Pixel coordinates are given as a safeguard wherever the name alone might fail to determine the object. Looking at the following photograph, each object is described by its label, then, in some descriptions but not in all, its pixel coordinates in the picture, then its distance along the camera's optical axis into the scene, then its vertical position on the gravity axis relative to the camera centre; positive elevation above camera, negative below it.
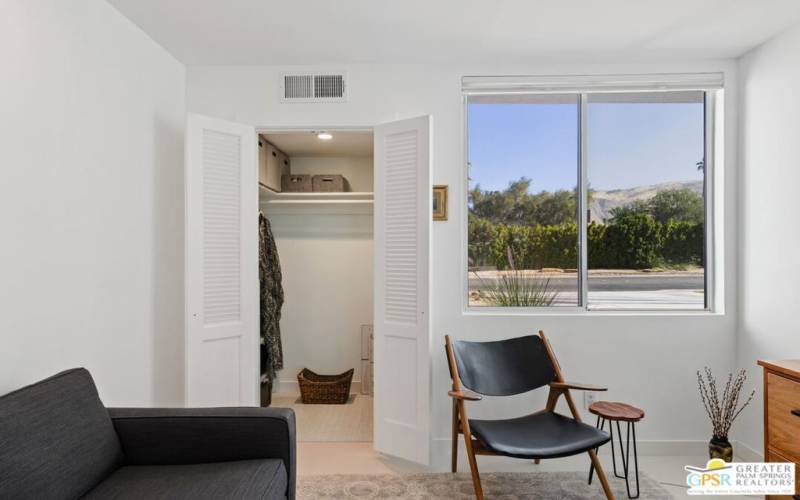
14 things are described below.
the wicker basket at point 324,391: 4.20 -1.29
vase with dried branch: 2.76 -1.00
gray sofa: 1.49 -0.77
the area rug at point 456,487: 2.58 -1.38
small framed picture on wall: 3.17 +0.34
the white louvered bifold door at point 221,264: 2.86 -0.09
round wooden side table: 2.46 -0.89
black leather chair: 2.33 -0.87
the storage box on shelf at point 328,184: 4.34 +0.63
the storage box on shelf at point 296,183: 4.38 +0.65
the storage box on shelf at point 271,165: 3.88 +0.78
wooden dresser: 2.13 -0.77
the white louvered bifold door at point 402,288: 2.92 -0.24
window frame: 3.16 +0.86
